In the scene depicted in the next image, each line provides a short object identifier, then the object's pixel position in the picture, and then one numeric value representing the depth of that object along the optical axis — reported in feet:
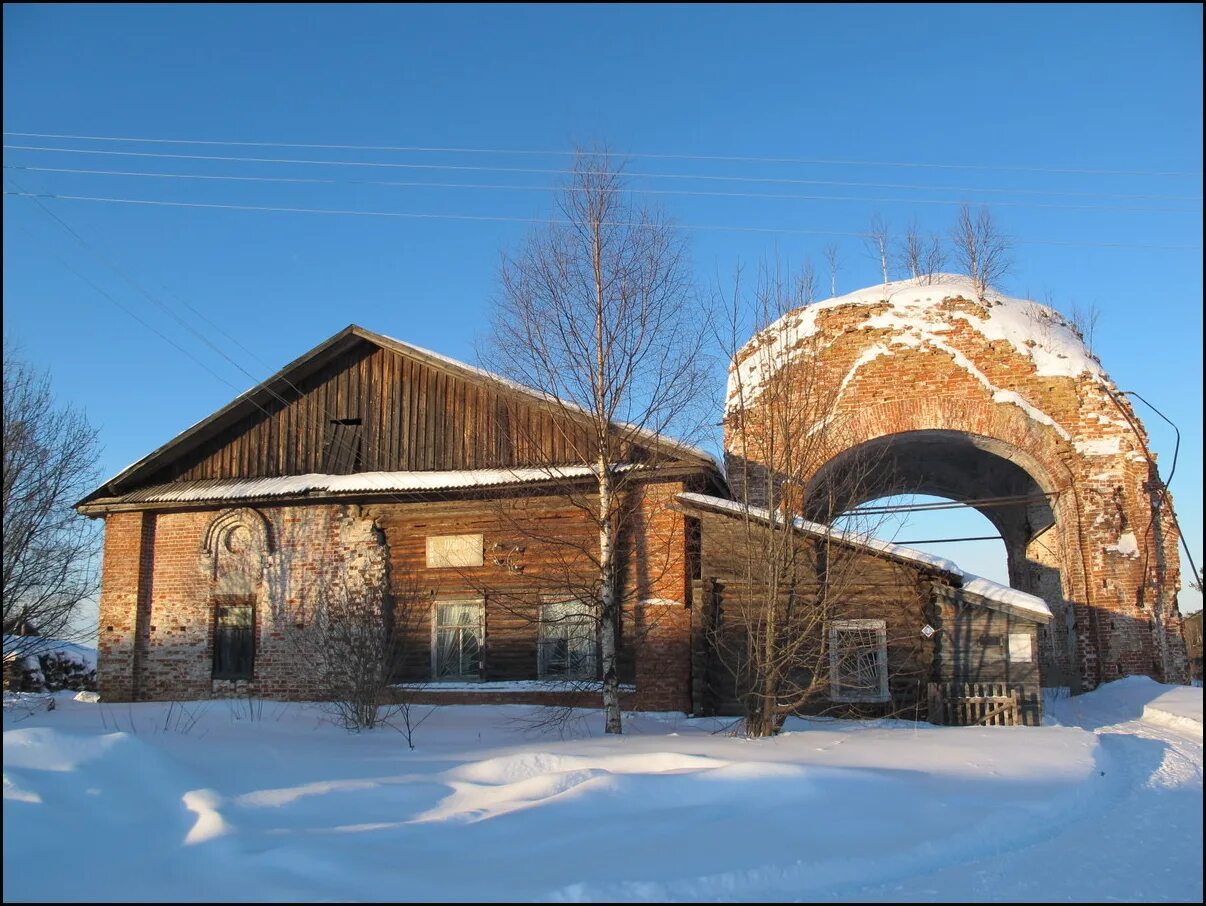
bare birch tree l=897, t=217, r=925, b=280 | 78.78
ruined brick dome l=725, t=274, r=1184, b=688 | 54.90
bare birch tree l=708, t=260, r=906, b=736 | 37.27
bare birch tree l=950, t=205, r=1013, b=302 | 68.10
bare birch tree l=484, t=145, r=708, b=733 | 40.40
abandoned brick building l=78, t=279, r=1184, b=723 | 47.03
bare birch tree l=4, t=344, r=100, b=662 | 42.96
